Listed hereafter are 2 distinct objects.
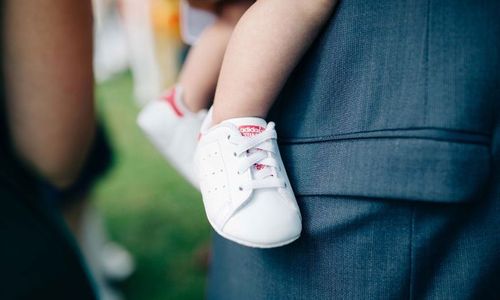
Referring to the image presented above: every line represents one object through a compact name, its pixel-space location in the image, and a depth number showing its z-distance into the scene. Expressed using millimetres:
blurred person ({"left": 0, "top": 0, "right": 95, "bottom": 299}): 634
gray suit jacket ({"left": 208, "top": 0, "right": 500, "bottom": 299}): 466
